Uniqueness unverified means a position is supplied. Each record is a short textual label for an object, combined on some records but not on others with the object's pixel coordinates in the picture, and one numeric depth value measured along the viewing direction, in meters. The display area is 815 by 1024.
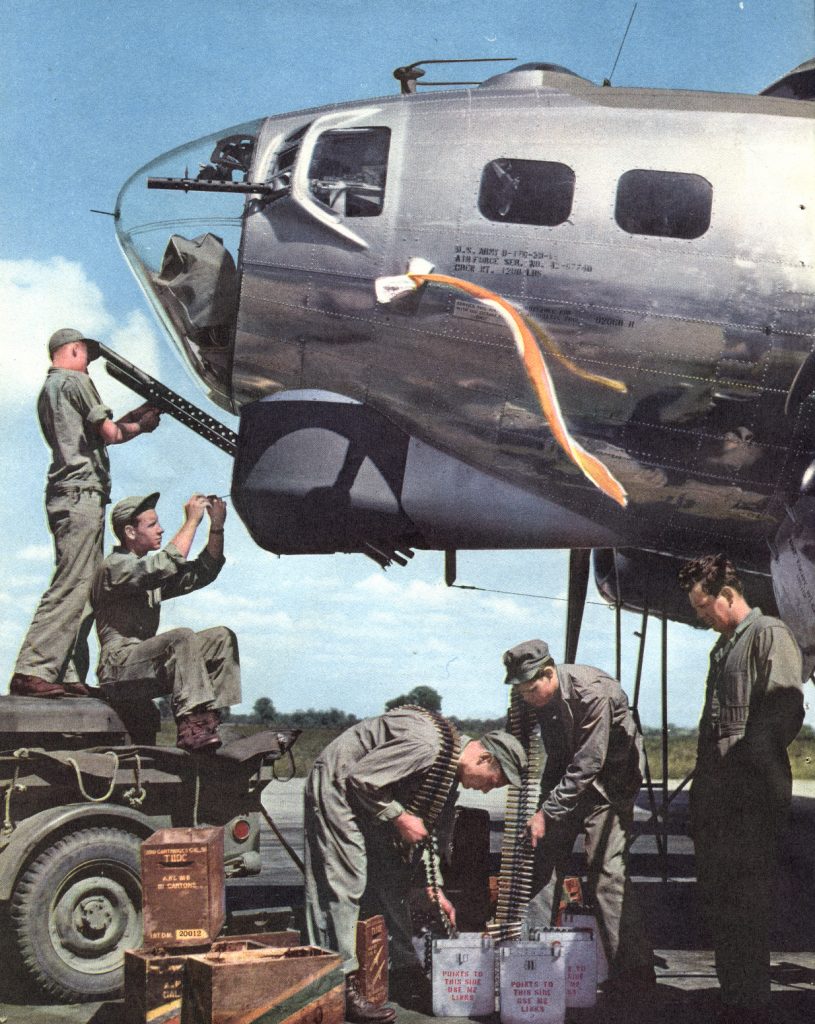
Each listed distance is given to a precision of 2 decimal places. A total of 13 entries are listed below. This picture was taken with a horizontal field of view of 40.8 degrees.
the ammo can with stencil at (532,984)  5.82
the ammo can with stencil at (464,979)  6.00
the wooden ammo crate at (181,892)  5.70
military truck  6.15
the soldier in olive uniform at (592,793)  6.54
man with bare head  5.66
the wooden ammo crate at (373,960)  5.91
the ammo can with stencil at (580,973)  6.16
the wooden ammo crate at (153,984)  5.34
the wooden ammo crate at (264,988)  4.80
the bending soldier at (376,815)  6.25
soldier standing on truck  7.33
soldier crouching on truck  6.89
